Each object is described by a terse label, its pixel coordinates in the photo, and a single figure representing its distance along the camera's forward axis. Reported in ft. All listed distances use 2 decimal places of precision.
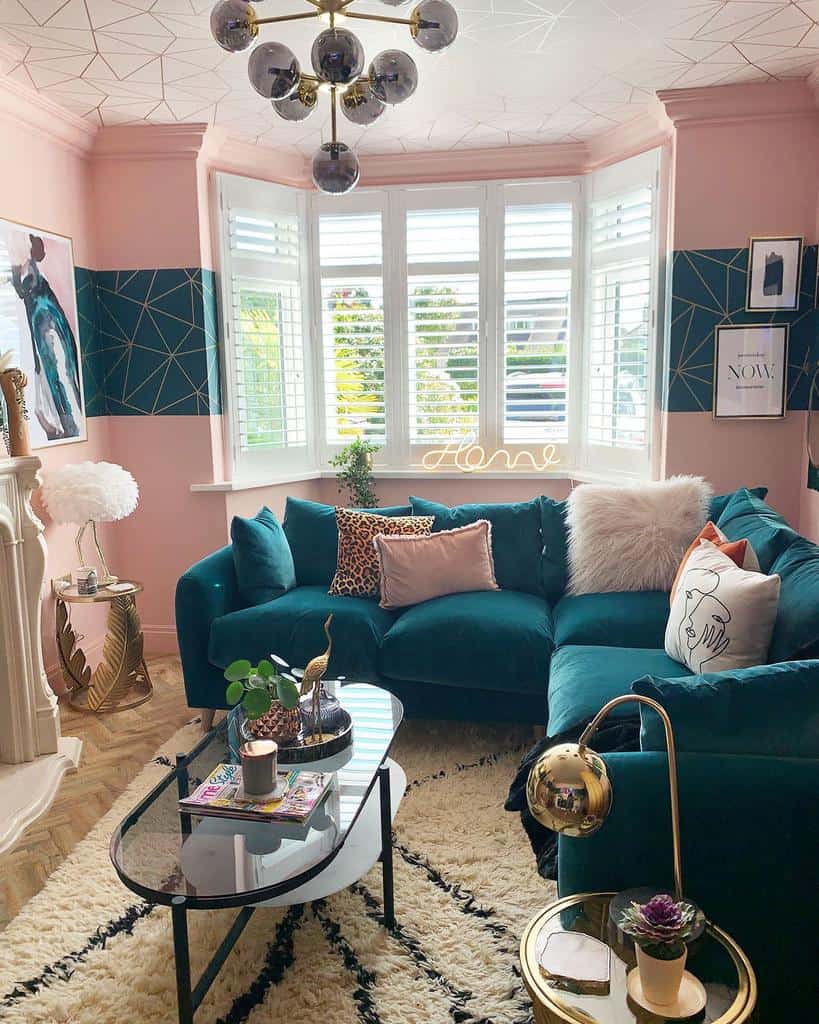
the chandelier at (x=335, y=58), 6.29
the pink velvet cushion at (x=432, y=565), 11.29
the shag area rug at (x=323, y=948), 6.26
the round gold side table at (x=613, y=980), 4.25
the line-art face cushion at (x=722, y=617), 7.47
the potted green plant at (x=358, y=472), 15.12
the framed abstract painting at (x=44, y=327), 11.63
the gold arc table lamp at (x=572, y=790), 4.16
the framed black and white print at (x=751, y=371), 12.72
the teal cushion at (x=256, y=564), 11.49
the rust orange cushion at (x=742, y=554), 8.79
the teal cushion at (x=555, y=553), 11.92
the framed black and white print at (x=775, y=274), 12.50
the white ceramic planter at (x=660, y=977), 4.19
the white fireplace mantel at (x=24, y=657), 10.22
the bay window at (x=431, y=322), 14.58
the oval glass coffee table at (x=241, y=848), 5.56
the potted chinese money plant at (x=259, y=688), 6.79
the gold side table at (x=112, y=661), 12.28
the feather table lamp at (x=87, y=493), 11.73
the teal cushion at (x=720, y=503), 11.27
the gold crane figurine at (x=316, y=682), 7.41
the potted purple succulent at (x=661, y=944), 4.15
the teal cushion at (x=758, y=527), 8.75
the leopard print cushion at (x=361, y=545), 11.62
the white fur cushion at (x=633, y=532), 11.08
